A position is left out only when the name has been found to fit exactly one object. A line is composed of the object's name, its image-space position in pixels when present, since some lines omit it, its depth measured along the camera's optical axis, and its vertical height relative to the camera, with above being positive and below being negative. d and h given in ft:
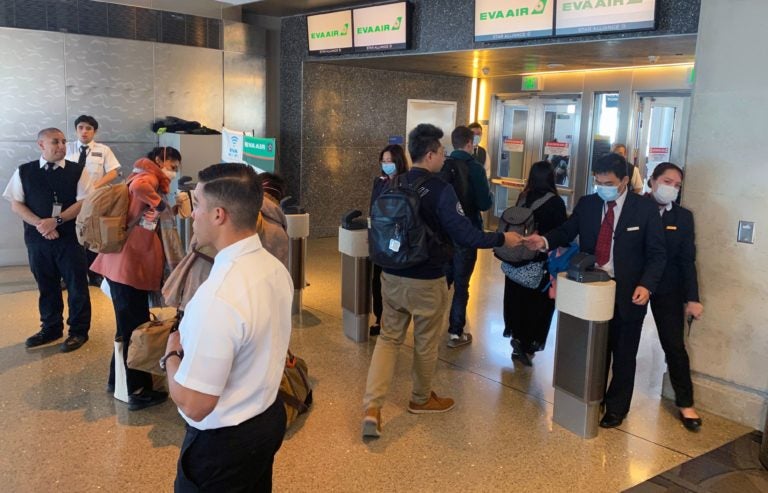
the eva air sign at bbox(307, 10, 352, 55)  26.63 +3.76
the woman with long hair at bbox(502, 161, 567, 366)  15.01 -3.52
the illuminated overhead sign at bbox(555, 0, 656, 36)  17.42 +3.19
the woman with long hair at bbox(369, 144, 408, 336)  17.16 -1.17
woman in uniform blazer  12.97 -2.78
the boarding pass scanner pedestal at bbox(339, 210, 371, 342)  17.11 -3.73
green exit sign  33.40 +2.48
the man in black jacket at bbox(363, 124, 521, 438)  11.86 -2.75
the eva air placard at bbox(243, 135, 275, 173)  20.66 -0.90
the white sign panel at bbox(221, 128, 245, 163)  21.27 -0.73
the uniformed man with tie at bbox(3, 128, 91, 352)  15.84 -2.69
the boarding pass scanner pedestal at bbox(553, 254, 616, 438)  11.91 -3.75
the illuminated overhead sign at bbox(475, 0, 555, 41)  19.48 +3.40
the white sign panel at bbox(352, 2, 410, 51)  24.39 +3.70
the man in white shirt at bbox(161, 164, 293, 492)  5.60 -1.94
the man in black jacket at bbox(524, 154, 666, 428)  12.23 -2.12
